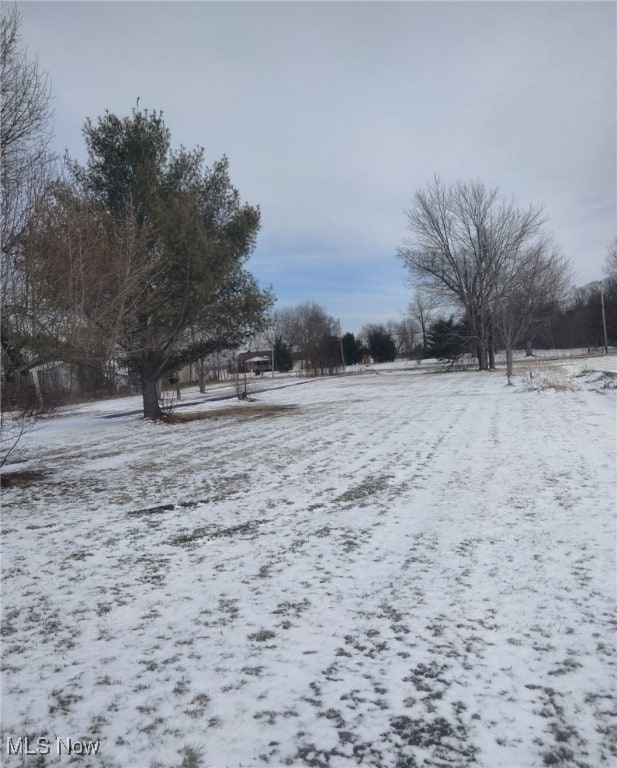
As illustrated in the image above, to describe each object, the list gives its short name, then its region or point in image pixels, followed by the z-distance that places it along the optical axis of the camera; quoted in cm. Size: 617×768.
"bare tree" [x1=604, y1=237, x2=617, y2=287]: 5051
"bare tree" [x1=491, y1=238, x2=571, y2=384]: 2120
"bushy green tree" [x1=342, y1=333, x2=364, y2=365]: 6450
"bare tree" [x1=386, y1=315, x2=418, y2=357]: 8044
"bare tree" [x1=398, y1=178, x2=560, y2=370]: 3484
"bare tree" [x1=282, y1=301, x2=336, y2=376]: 4931
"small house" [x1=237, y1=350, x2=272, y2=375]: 7047
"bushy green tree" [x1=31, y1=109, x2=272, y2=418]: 1370
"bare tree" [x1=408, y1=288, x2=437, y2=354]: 4052
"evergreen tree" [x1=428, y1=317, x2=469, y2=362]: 4097
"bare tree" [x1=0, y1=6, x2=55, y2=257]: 646
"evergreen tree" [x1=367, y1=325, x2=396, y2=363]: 6669
